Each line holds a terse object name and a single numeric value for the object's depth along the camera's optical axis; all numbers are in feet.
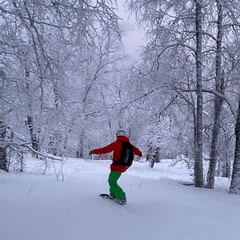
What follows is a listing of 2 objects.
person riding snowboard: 16.56
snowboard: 16.98
